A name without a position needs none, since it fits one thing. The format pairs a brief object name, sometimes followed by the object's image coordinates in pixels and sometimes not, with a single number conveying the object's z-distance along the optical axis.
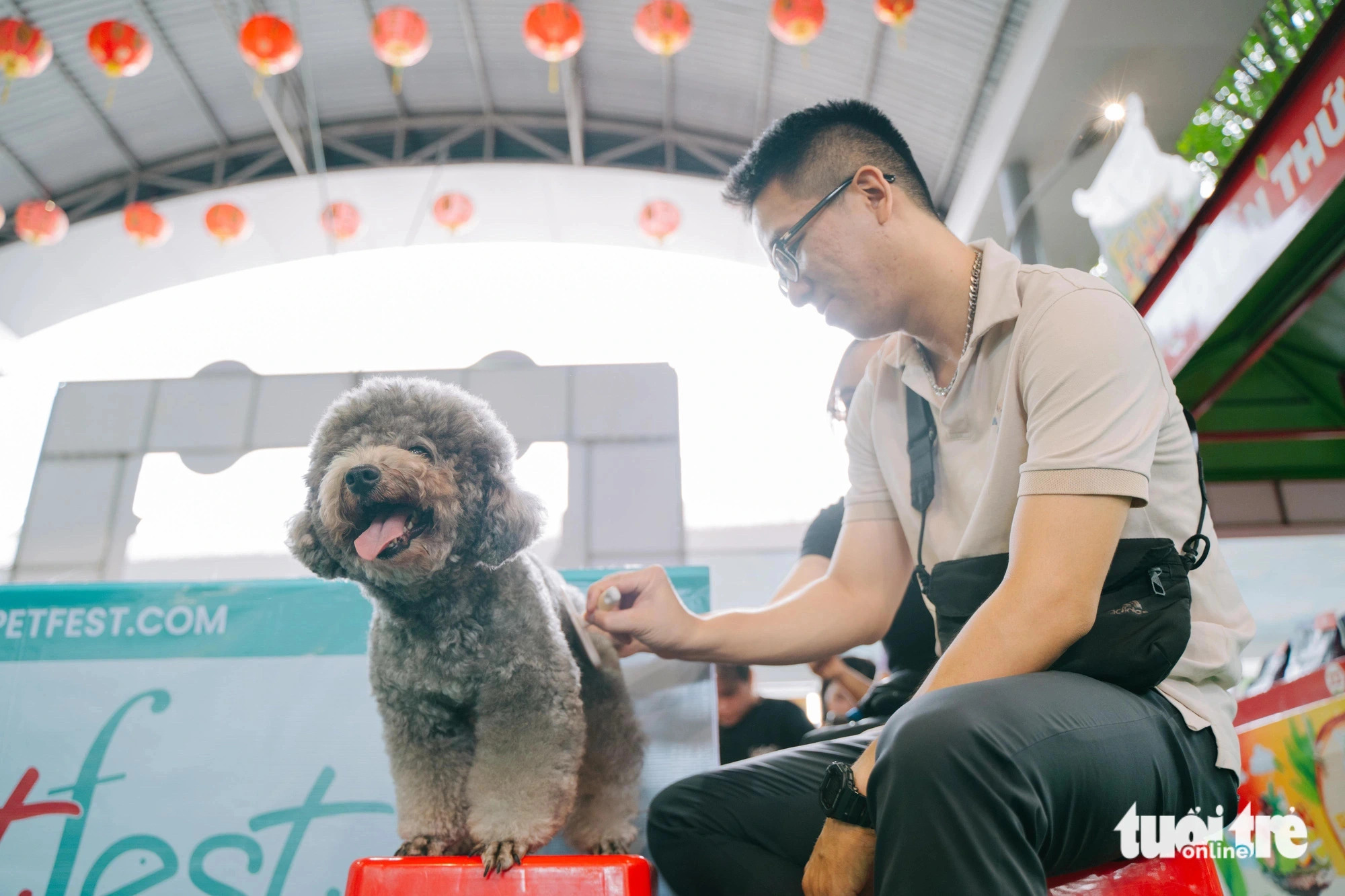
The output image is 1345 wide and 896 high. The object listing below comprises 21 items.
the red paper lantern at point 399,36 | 5.99
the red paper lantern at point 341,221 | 8.02
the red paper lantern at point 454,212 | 8.06
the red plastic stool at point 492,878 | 1.03
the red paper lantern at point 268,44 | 5.68
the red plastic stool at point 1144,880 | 0.82
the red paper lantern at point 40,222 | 7.39
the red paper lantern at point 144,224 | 7.77
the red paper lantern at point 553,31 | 5.75
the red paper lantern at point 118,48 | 5.84
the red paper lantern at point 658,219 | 8.12
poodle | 1.14
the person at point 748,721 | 2.02
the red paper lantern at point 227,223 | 7.80
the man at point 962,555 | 0.73
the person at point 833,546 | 1.83
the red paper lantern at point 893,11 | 5.29
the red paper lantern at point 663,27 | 5.84
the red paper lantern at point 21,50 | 5.44
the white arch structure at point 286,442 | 2.60
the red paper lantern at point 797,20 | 5.45
